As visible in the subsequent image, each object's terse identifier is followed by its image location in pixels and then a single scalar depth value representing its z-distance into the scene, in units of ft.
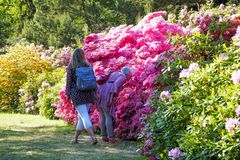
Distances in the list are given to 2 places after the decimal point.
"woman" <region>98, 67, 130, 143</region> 32.78
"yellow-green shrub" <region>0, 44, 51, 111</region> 58.49
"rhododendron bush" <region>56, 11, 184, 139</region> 34.06
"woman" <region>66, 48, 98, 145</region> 31.29
